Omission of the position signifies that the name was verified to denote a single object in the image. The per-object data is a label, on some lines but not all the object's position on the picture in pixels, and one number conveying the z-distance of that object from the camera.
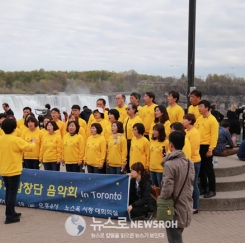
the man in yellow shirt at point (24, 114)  8.55
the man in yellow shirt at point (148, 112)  7.13
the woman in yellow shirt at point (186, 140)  5.06
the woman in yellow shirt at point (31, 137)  7.13
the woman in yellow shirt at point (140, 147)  6.16
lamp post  7.60
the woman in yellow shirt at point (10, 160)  5.55
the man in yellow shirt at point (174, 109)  6.65
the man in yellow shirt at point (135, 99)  7.54
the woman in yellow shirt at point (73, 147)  6.81
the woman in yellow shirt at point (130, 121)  6.84
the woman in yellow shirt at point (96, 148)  6.54
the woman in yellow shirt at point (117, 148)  6.39
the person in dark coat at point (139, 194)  5.71
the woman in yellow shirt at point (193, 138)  5.77
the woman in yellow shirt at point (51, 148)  7.00
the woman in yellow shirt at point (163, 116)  6.21
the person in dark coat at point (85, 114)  11.23
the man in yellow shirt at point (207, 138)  6.12
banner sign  5.84
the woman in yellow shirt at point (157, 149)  5.79
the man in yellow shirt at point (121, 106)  7.62
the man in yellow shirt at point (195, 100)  6.54
